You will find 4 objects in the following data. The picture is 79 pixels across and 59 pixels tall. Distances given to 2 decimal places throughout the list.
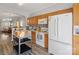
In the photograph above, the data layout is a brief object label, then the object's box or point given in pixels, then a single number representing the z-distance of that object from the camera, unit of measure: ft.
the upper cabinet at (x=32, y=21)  9.97
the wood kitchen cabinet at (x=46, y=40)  7.71
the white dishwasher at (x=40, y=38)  8.07
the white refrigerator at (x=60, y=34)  4.79
